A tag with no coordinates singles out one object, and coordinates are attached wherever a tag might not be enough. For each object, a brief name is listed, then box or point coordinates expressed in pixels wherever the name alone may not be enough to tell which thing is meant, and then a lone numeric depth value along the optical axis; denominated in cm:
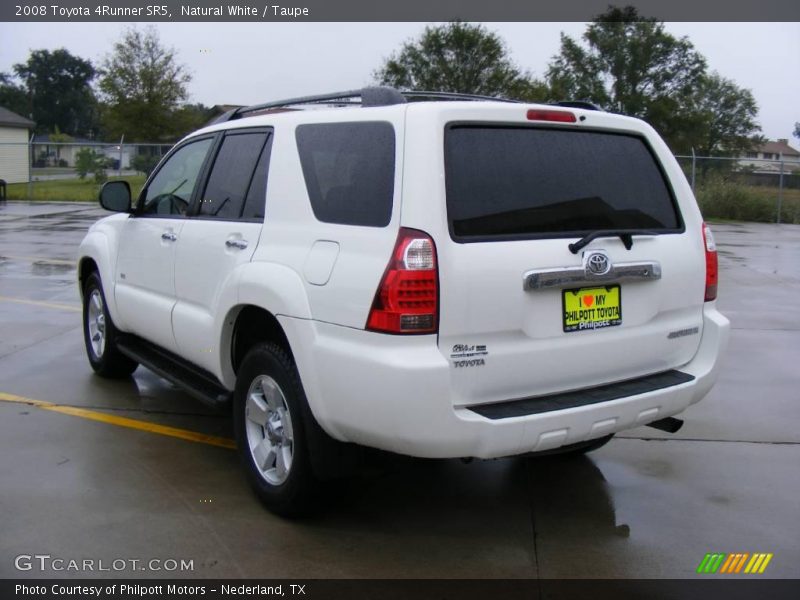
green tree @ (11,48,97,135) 9756
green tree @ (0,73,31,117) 9212
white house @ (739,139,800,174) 2563
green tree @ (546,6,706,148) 5072
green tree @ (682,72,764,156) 7494
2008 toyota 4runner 323
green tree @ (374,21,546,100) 3512
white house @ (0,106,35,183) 4003
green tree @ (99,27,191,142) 3928
